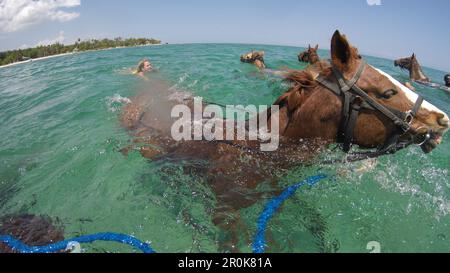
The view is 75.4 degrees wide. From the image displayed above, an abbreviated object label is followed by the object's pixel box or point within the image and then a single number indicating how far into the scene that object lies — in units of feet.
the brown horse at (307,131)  11.33
